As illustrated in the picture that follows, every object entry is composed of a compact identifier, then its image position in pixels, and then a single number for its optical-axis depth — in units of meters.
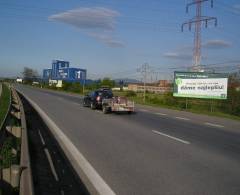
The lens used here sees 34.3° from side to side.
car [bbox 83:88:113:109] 27.15
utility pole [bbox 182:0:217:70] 42.97
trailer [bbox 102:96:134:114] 24.16
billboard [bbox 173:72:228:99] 31.42
